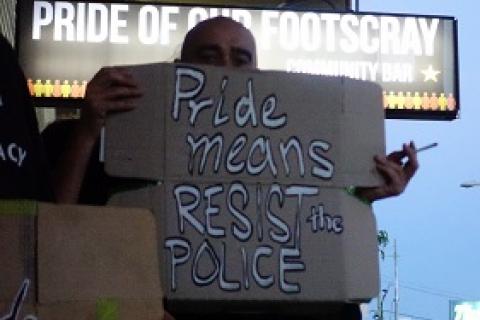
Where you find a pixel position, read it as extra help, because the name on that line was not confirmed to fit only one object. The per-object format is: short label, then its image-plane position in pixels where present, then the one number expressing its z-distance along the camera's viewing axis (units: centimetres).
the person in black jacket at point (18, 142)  188
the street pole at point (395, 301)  4806
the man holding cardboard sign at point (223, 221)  223
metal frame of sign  551
